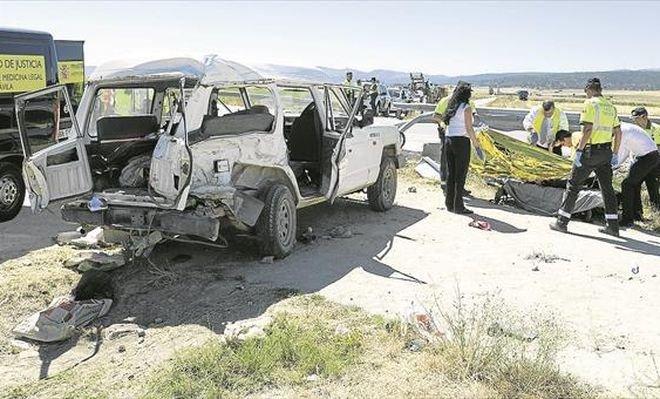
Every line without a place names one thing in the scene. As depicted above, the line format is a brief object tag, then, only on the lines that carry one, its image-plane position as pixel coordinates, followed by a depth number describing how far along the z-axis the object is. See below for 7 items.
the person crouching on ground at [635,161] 8.23
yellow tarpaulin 9.38
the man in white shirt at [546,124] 10.47
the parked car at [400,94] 37.53
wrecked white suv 5.58
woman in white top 8.84
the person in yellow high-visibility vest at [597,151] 7.57
